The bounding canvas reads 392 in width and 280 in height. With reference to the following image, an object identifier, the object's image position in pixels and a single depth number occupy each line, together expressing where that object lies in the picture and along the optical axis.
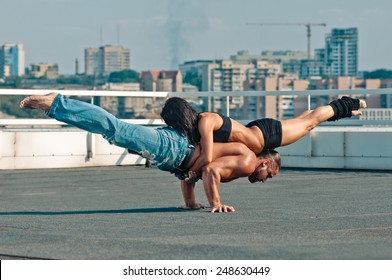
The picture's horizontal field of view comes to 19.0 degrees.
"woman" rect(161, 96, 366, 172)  11.51
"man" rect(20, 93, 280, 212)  11.12
